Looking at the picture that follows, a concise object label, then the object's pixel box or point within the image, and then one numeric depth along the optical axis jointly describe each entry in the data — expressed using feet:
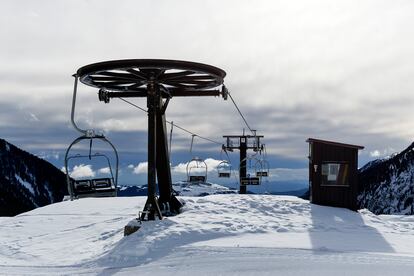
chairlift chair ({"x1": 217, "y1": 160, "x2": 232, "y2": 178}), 98.44
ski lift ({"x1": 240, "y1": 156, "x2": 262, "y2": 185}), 91.17
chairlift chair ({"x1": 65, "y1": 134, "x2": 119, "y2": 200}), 52.60
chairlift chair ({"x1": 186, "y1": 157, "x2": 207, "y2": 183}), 86.12
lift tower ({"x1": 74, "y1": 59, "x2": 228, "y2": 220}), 42.16
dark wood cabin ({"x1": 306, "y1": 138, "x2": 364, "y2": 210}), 65.36
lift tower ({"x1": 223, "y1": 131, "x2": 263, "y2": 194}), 107.65
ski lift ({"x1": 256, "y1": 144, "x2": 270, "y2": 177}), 91.15
